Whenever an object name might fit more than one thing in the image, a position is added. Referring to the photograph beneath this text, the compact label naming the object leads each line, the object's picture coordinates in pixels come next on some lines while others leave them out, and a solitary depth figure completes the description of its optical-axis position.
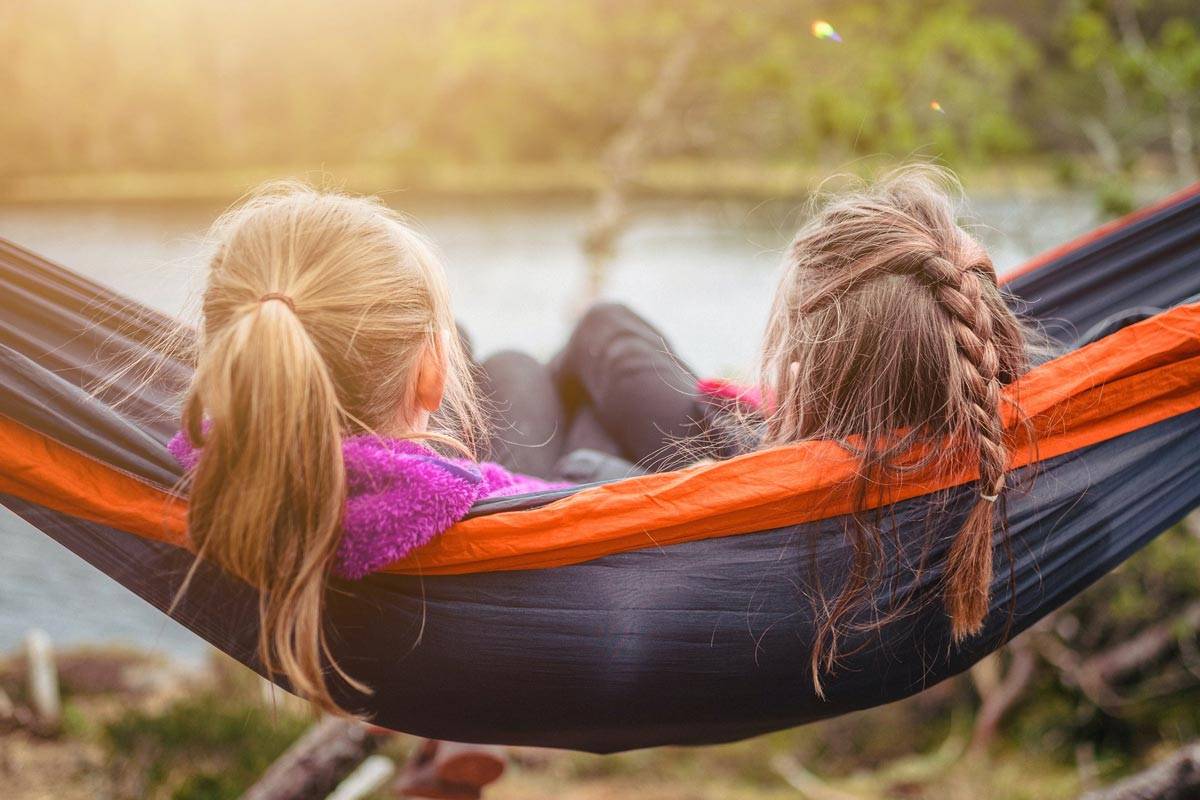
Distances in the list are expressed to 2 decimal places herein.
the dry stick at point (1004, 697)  3.04
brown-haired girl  1.00
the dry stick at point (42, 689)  2.46
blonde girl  0.86
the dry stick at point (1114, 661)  2.85
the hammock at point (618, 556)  1.00
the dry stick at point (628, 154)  4.53
